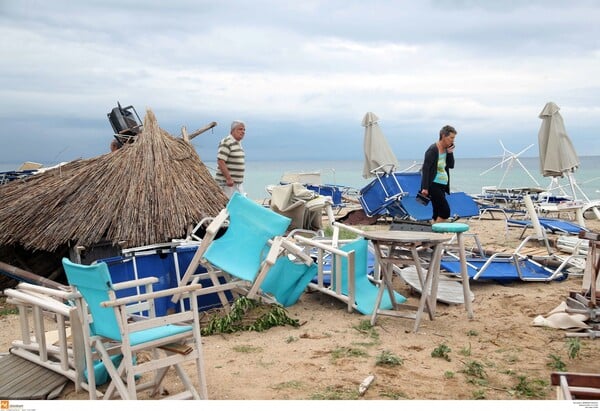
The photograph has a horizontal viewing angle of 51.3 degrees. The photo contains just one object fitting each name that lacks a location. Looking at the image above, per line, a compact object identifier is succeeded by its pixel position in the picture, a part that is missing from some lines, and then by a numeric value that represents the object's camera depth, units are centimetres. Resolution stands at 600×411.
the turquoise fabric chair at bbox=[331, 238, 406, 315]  521
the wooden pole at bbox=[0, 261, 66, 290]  529
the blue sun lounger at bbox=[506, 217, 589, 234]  804
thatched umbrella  602
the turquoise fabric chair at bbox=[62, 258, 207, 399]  292
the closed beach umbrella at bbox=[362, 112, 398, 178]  1288
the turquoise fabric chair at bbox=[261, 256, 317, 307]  517
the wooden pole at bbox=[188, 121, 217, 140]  820
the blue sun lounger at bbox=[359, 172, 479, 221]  1073
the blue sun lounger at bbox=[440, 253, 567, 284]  597
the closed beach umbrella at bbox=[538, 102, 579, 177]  1009
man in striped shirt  729
